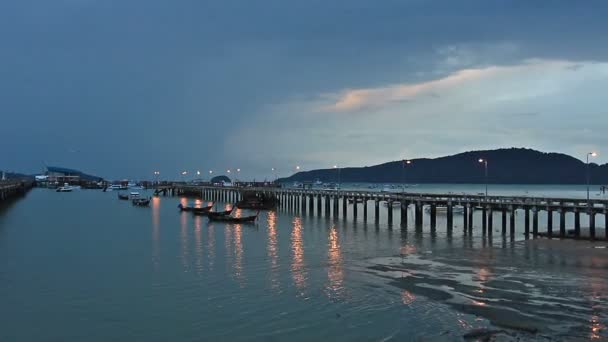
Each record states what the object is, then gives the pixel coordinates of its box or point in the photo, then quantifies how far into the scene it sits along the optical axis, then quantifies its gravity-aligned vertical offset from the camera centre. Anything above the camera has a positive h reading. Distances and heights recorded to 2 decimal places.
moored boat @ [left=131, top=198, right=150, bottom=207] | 101.43 -3.23
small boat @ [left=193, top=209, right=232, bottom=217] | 66.41 -3.60
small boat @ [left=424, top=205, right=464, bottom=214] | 90.00 -4.62
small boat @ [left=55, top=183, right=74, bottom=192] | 192.12 -1.40
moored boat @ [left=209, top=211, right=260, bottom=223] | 62.41 -4.04
